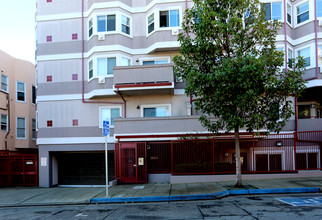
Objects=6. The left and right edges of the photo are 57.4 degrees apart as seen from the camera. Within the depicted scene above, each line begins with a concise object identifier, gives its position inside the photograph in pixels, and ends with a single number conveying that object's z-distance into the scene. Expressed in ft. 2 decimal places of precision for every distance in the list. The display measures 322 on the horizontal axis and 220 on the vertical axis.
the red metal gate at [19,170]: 60.80
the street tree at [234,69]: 35.14
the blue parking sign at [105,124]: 38.14
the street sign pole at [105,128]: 37.80
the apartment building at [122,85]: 51.01
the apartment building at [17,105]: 73.26
